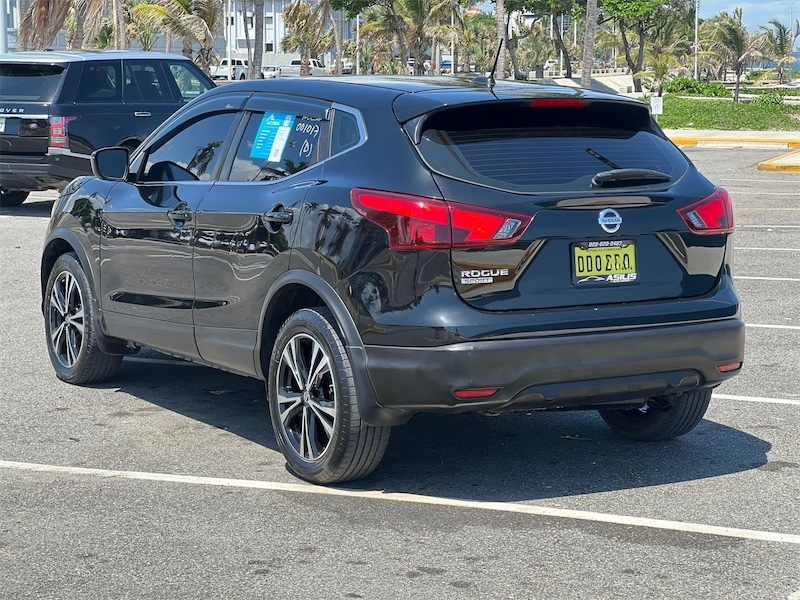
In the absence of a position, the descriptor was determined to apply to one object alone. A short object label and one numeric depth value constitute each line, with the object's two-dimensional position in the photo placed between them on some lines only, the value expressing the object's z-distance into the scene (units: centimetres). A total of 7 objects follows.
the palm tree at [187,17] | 5516
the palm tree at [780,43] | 9756
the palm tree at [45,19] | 3609
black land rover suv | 1614
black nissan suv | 523
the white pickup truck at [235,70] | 10238
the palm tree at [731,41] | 8938
